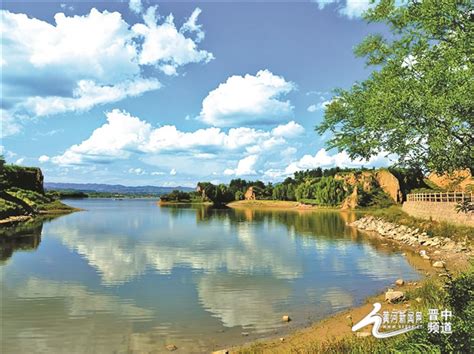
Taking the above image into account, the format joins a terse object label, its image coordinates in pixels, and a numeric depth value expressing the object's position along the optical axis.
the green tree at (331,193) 145.88
